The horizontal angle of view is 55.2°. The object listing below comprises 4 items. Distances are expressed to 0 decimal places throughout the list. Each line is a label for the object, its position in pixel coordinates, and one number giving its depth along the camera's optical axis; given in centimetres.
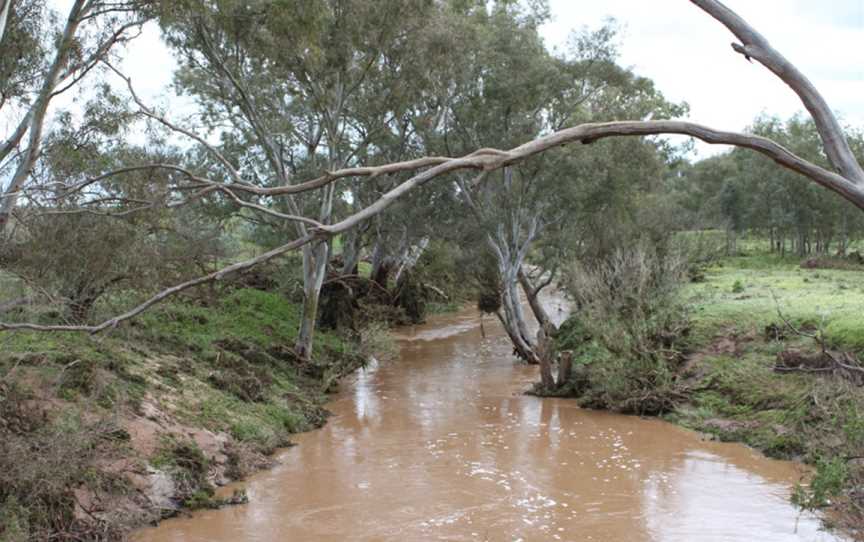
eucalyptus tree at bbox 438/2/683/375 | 2209
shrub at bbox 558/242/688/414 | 1606
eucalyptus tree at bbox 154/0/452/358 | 1689
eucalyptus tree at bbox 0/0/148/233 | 1173
